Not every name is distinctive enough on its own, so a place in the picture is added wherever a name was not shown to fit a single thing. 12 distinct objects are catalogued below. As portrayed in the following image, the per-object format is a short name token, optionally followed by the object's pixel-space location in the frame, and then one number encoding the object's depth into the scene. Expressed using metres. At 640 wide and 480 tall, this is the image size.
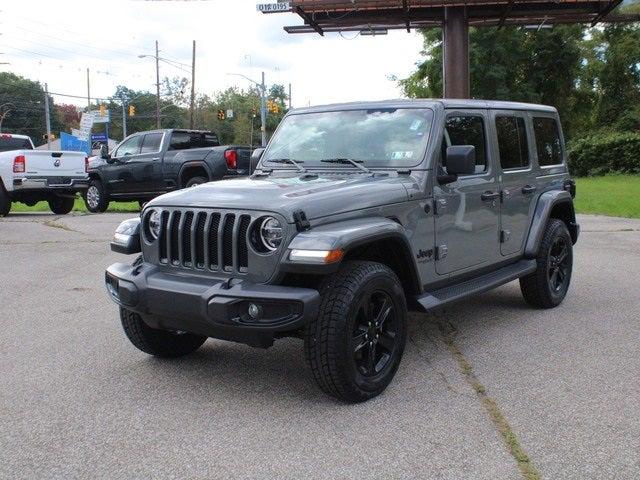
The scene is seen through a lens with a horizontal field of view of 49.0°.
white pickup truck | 14.94
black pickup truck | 15.38
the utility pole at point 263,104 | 45.38
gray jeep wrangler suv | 3.85
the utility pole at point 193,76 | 48.08
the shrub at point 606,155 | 32.12
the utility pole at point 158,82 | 53.38
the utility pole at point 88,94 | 71.23
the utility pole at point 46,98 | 57.77
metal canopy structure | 18.48
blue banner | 32.03
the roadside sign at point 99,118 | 33.11
